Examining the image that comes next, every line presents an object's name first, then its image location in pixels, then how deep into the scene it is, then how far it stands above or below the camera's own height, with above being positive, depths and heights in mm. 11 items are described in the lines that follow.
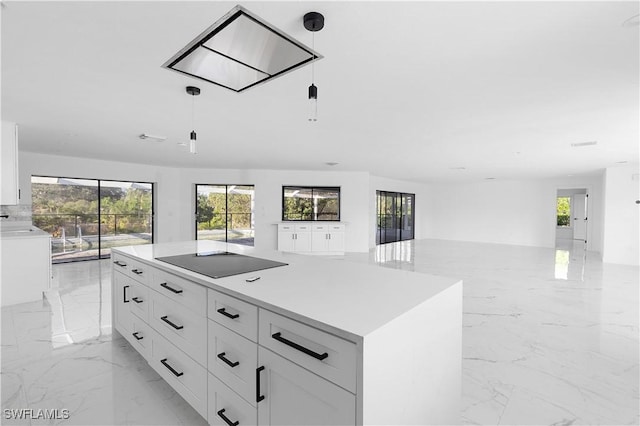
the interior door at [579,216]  11797 -277
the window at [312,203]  8594 +114
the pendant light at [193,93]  2535 +1008
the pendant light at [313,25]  1511 +943
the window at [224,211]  8484 -143
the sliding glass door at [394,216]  10203 -320
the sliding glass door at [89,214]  6504 -208
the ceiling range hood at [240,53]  1464 +863
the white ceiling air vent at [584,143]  4380 +989
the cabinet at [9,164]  3674 +515
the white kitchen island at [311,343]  1026 -583
